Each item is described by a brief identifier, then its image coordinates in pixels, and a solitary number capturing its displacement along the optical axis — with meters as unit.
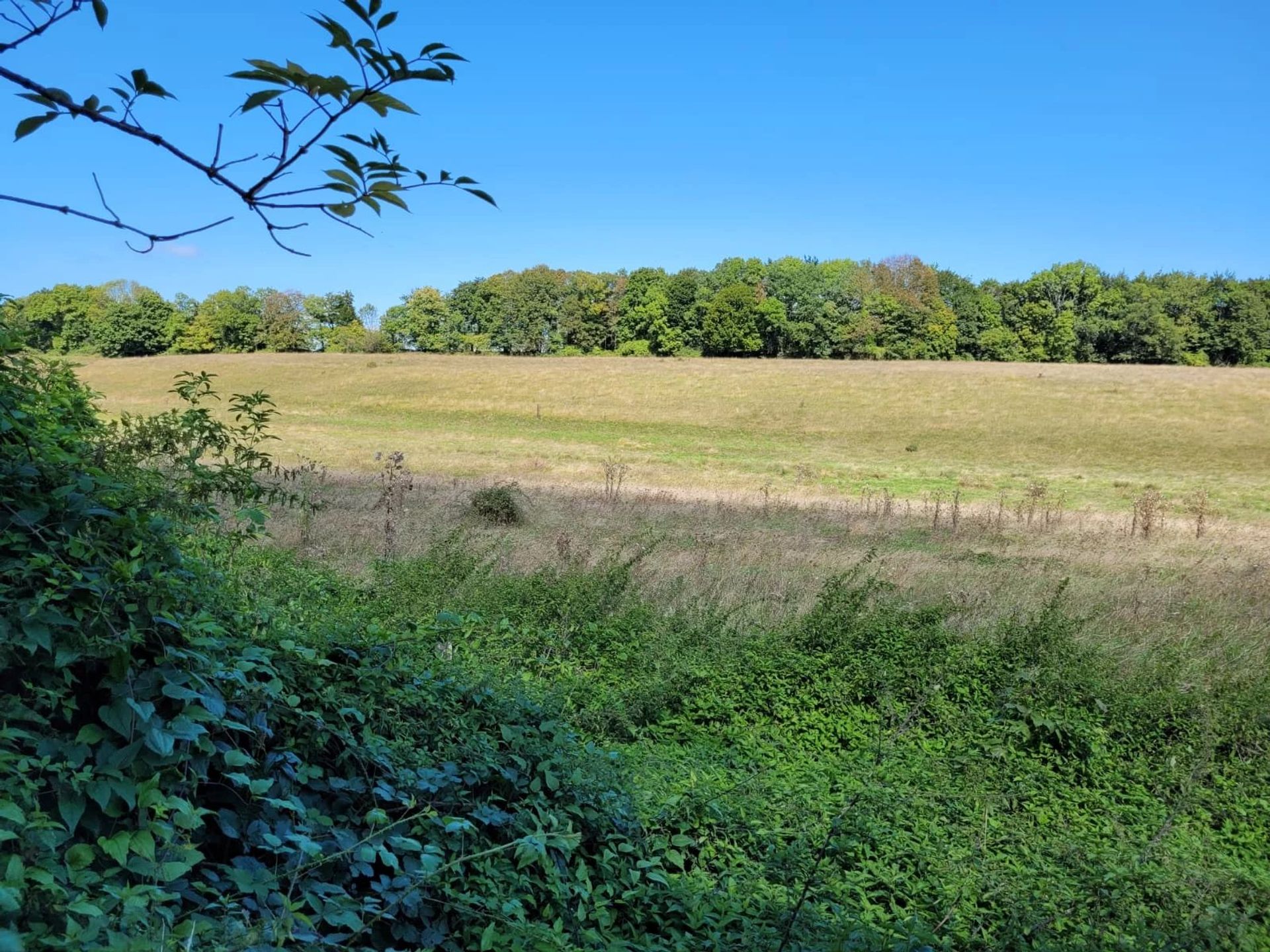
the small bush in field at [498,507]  16.02
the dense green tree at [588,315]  102.31
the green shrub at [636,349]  98.75
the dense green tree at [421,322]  107.62
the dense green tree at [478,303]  104.62
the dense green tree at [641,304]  100.69
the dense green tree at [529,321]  100.69
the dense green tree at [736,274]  108.50
